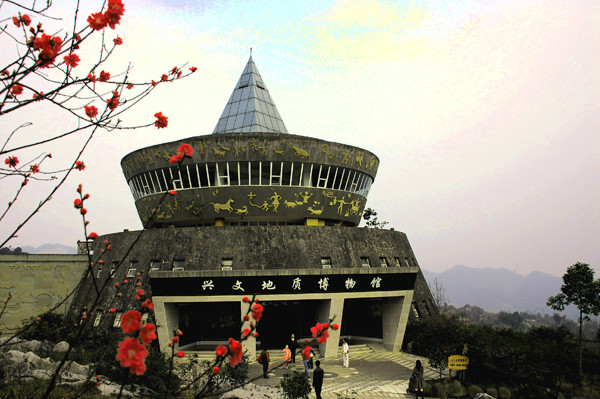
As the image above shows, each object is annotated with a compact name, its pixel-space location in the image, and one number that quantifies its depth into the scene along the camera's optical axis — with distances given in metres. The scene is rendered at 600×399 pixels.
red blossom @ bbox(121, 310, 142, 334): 2.90
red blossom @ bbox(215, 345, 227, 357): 3.58
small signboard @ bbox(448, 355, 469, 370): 15.80
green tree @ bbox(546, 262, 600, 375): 22.05
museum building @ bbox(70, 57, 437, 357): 21.23
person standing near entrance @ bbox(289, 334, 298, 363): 18.72
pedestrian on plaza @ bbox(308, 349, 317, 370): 18.08
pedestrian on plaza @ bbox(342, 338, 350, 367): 20.20
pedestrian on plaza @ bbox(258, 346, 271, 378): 16.73
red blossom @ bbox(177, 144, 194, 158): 3.60
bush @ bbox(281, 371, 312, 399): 12.66
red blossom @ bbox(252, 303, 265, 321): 3.85
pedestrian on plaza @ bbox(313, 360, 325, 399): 13.54
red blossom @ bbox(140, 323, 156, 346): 3.04
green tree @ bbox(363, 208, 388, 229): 41.94
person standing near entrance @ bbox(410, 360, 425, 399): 14.34
